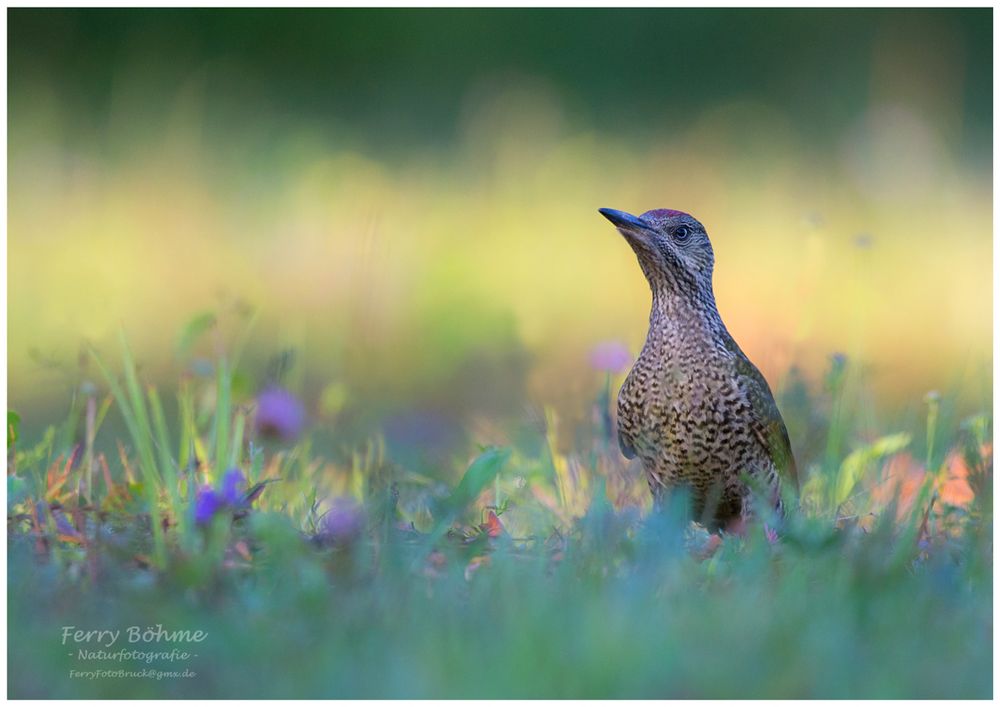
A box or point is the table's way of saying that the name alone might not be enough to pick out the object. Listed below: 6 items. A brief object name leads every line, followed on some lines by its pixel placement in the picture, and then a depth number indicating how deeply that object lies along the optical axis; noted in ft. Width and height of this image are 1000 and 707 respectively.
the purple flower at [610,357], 30.89
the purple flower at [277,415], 24.26
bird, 26.04
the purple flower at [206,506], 21.56
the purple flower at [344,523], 21.67
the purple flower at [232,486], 22.16
